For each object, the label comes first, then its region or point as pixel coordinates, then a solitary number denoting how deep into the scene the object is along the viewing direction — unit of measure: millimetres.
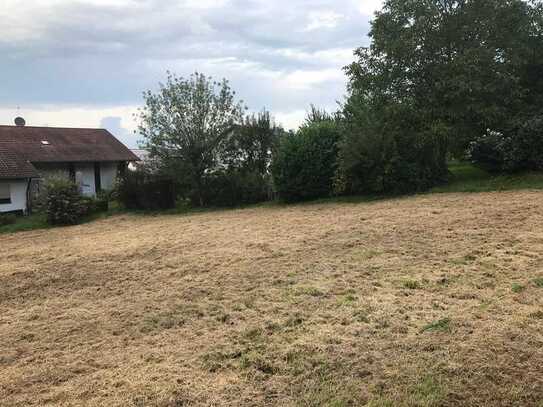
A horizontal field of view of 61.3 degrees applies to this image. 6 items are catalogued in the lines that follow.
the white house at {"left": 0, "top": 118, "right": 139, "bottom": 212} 17594
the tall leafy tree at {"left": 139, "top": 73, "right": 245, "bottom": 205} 14594
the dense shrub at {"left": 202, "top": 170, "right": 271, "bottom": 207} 14352
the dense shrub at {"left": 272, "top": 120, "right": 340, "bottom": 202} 12938
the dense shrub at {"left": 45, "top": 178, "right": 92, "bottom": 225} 13992
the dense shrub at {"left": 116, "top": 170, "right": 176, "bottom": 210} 15133
